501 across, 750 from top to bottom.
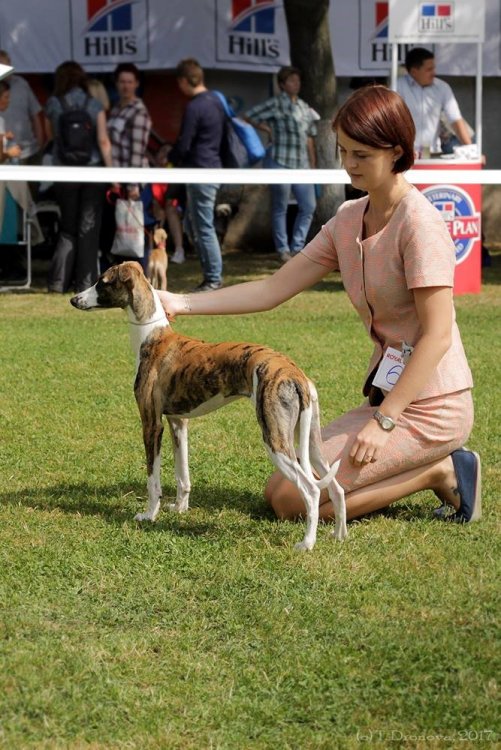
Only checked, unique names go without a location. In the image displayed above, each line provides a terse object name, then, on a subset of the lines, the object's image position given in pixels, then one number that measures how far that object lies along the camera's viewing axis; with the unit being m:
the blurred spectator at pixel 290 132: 14.62
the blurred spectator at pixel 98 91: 14.05
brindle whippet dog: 4.66
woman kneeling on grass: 4.68
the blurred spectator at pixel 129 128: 13.24
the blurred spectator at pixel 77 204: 12.85
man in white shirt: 12.70
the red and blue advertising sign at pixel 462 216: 11.99
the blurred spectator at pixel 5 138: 12.92
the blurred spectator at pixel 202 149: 12.95
